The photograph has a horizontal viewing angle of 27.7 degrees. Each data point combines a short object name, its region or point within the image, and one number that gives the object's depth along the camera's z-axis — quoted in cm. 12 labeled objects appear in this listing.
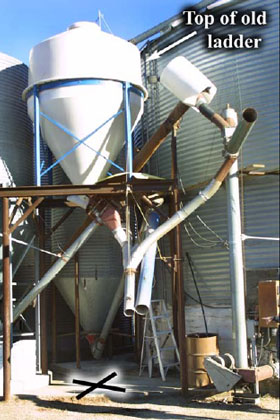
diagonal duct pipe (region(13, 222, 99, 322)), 1452
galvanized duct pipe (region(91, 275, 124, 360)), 1788
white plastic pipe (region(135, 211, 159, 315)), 1233
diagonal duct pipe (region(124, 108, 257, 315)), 1103
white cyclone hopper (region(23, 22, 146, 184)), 1434
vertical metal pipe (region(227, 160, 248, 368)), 1142
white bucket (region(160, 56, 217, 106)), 1230
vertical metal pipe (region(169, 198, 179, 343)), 1497
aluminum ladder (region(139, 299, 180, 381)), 1478
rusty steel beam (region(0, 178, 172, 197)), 1327
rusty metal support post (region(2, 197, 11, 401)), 1291
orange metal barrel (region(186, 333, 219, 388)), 1312
